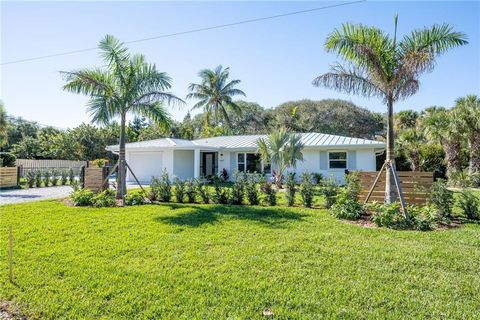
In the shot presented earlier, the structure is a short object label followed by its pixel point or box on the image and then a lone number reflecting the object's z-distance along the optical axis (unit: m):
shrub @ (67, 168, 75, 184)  19.34
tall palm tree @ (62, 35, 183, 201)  10.95
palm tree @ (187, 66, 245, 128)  29.34
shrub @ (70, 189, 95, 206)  10.51
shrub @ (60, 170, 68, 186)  19.34
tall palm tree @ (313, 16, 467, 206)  8.16
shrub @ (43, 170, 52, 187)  18.22
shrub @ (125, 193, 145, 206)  10.77
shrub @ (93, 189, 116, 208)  10.29
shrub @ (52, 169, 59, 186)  18.83
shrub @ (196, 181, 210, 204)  11.09
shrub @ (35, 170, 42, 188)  17.50
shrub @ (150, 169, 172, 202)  11.44
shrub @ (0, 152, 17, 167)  20.88
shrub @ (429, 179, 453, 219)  7.90
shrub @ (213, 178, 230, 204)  11.00
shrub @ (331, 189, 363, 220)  8.18
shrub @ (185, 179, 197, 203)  11.34
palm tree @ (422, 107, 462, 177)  19.27
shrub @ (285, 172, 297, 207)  10.34
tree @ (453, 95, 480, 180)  18.51
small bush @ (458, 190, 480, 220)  8.22
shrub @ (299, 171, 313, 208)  10.07
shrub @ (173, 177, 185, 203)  11.27
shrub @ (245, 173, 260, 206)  10.73
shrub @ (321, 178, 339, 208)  9.66
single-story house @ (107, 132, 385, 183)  18.41
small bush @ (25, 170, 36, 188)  17.11
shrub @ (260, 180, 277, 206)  10.56
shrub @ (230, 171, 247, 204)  10.82
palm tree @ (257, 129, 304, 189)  15.52
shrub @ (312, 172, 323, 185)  18.50
